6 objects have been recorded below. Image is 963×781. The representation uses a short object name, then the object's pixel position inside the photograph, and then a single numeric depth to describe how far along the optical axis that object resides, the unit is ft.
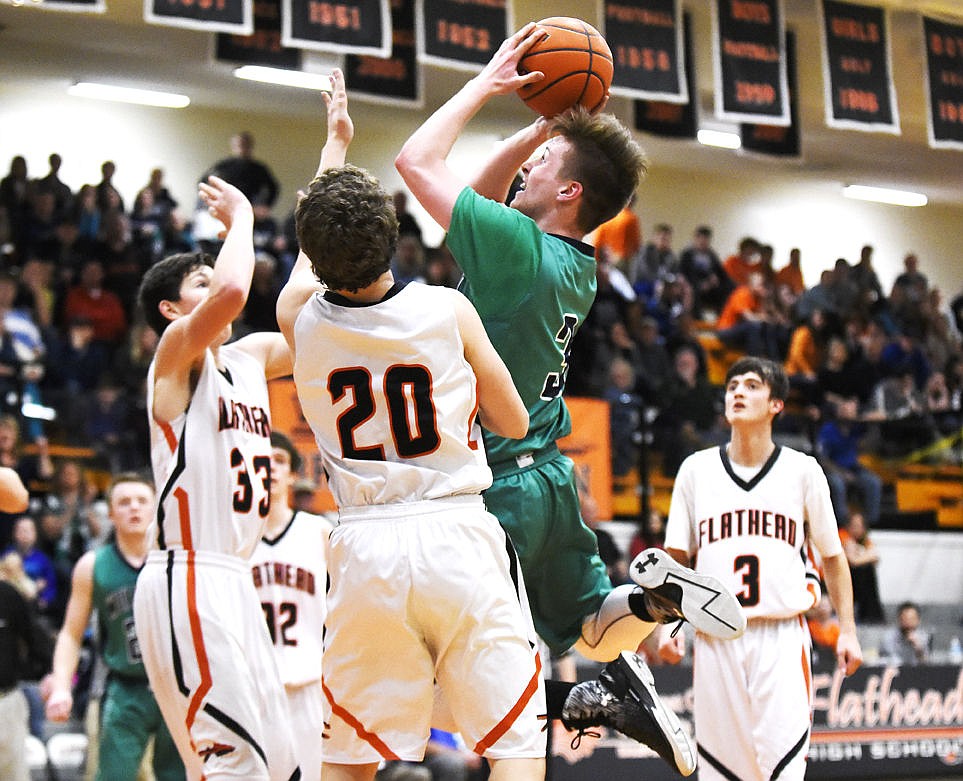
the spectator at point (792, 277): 58.70
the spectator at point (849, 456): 45.78
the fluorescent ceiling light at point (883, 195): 67.82
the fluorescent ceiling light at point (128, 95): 53.52
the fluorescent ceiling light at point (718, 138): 59.21
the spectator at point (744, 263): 57.47
